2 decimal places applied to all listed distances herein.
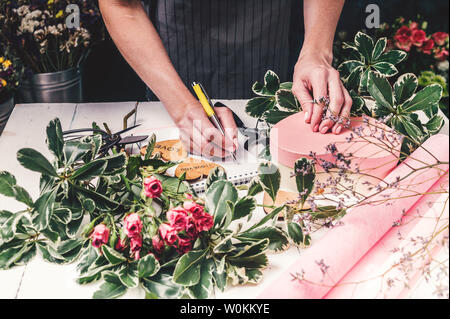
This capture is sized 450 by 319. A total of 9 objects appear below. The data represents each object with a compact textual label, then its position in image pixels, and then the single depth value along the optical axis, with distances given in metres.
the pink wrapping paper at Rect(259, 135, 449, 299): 0.61
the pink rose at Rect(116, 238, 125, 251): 0.69
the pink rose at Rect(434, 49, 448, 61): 1.97
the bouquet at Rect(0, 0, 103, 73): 1.34
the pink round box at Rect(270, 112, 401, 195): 0.84
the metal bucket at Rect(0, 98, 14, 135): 1.27
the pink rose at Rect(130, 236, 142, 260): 0.67
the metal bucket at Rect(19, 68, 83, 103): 1.42
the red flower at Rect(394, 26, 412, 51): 1.93
